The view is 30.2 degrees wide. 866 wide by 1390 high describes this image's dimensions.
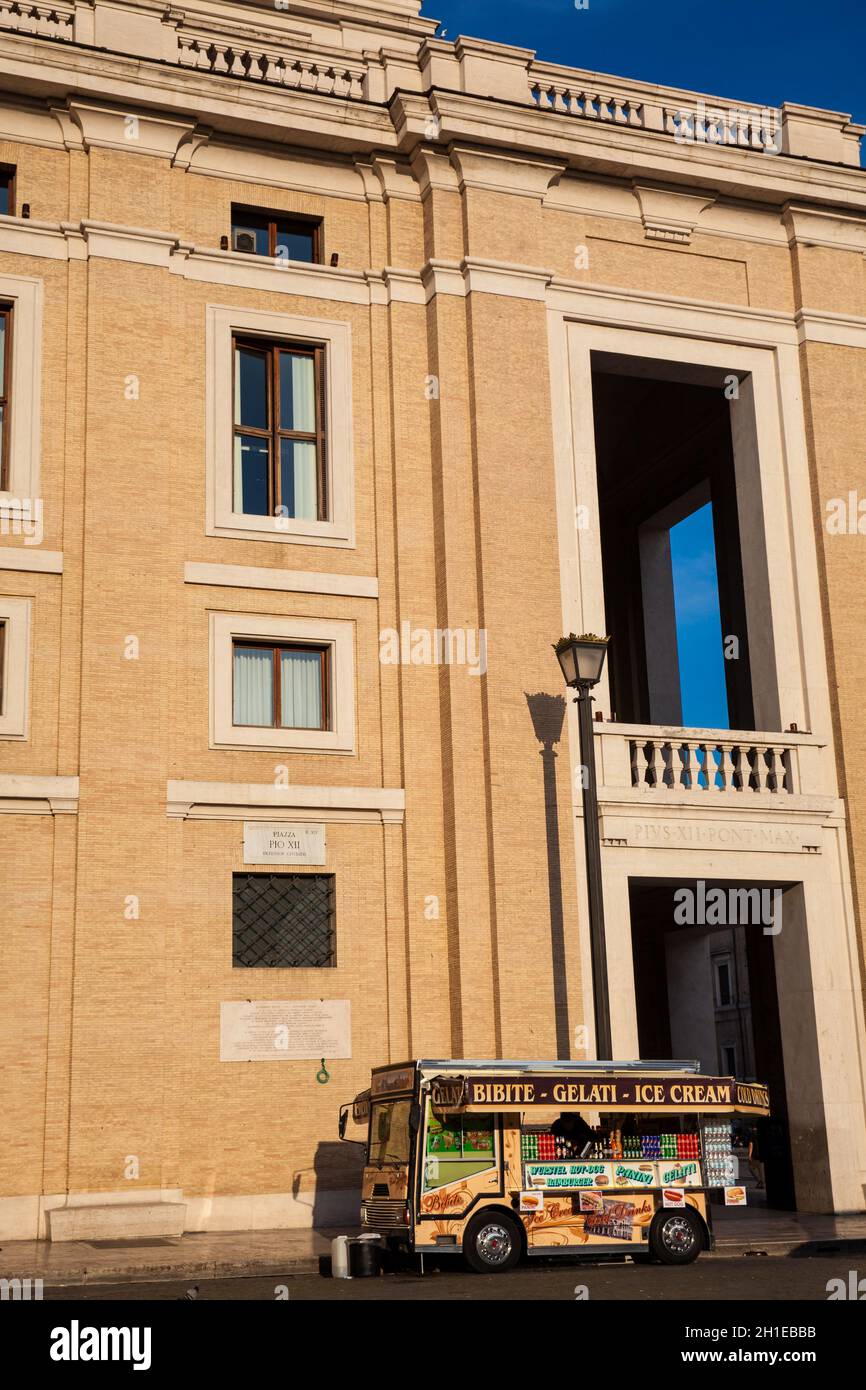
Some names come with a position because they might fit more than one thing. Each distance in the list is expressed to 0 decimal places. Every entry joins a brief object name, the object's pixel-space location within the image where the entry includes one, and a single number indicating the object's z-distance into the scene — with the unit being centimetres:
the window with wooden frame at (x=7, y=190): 2194
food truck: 1546
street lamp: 1658
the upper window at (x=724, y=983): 6419
